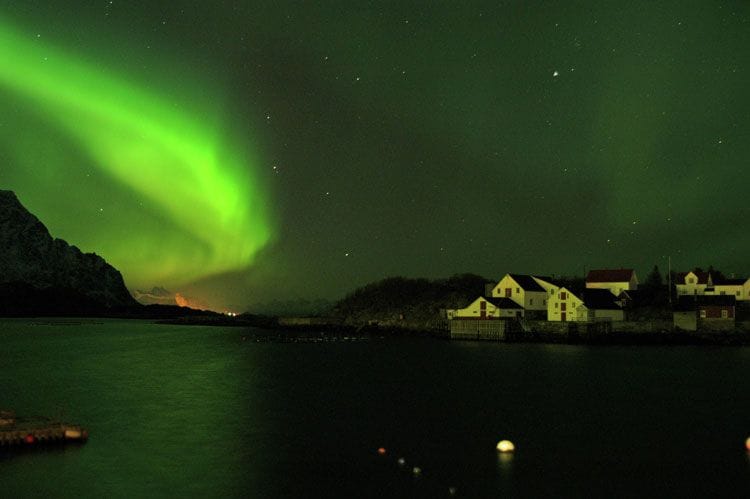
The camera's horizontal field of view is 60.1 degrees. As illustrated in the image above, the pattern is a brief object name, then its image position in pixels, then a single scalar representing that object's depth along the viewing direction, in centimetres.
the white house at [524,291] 10812
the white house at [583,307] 9838
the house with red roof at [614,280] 11394
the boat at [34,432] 2792
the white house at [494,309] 10500
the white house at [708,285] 11281
